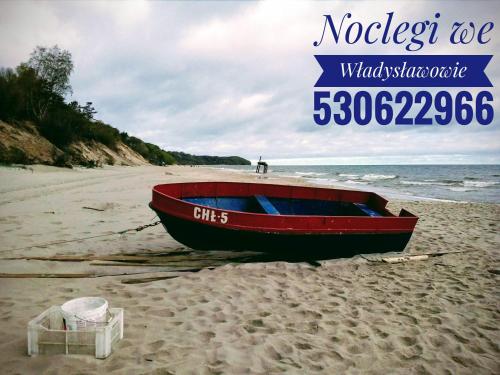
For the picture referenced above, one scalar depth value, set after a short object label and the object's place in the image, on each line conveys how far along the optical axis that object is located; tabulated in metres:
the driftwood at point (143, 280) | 4.82
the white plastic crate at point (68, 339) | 2.85
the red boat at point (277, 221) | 5.41
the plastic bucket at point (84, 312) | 2.89
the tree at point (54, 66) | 31.20
